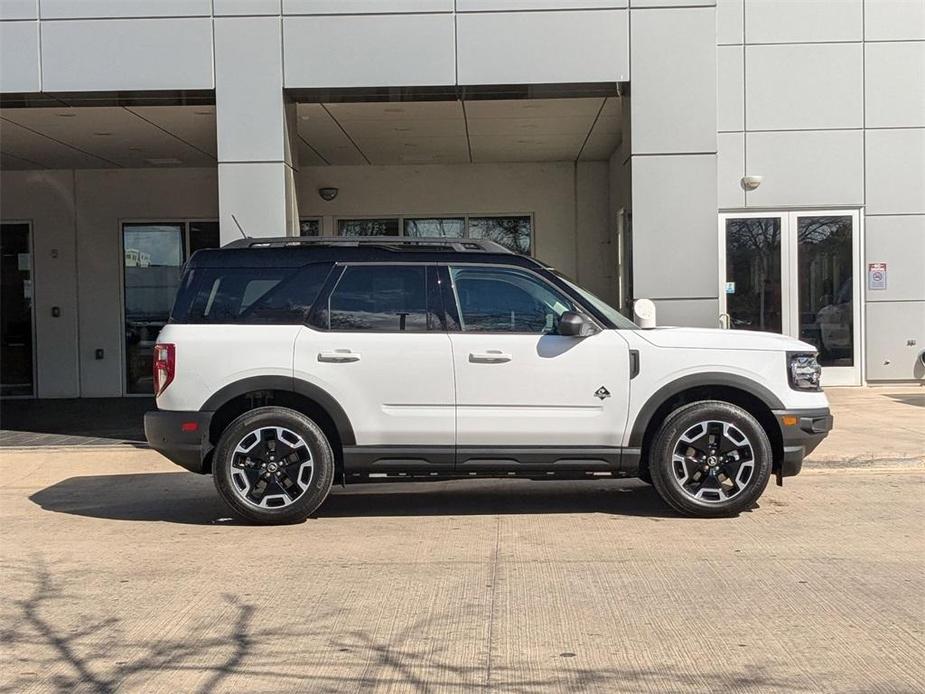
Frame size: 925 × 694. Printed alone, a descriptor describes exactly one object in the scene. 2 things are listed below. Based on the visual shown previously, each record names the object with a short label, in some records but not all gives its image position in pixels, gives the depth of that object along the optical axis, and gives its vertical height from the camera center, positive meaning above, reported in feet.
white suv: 22.89 -2.06
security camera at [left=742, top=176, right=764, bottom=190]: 47.69 +5.83
